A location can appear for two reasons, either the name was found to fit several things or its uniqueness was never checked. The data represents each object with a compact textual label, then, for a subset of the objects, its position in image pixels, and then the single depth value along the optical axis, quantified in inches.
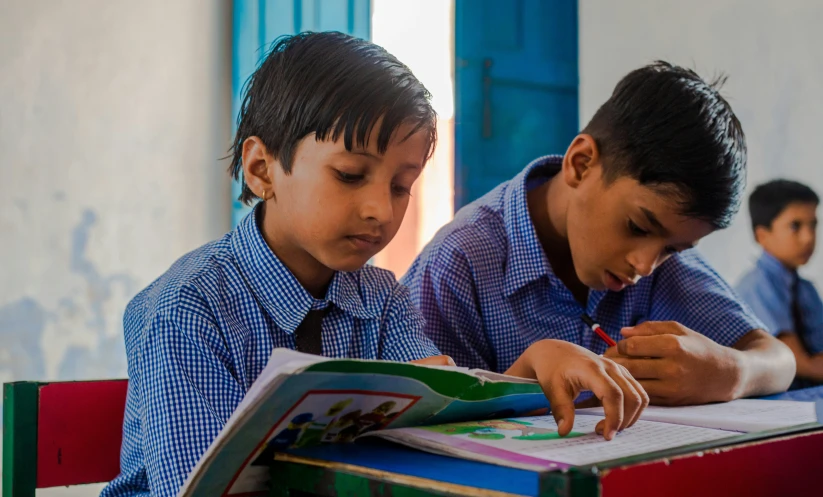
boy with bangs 46.4
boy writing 55.9
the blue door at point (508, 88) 121.2
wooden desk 31.6
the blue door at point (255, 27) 105.1
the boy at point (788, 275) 108.9
